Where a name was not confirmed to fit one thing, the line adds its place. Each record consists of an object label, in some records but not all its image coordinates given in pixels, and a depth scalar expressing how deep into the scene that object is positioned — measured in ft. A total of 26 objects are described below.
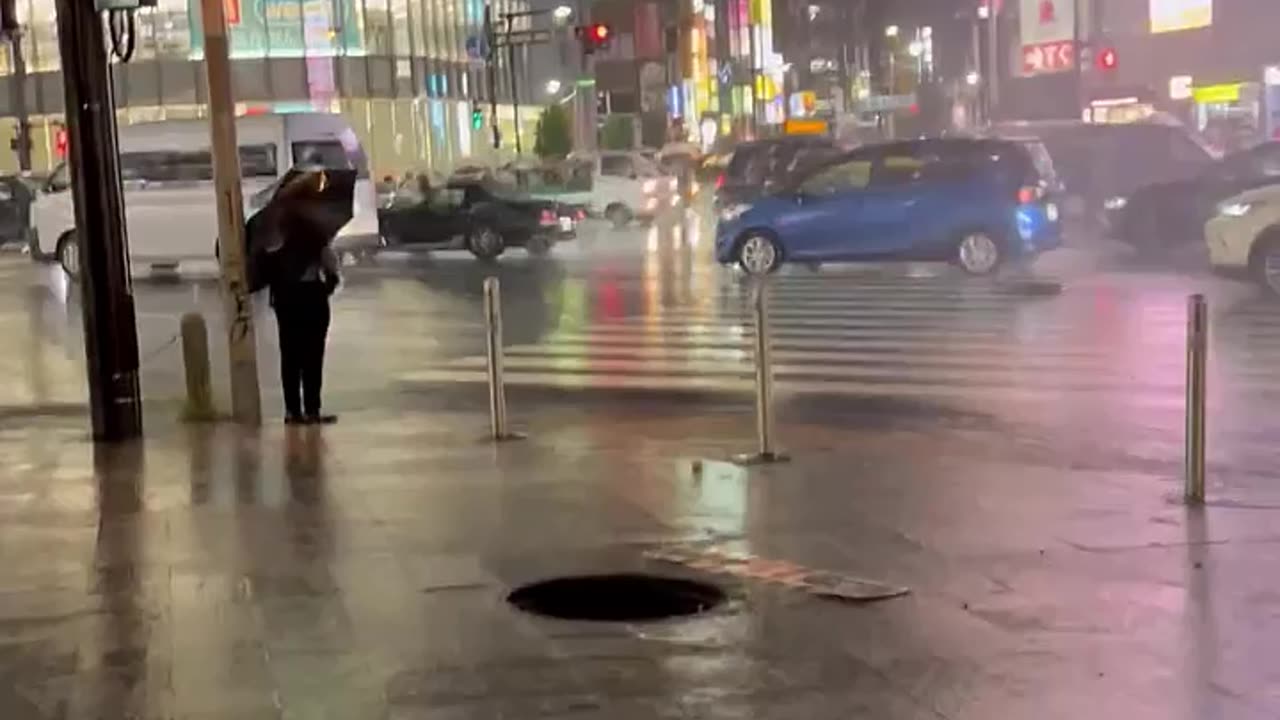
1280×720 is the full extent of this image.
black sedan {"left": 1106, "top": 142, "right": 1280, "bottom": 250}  81.87
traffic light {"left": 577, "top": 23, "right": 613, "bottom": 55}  145.69
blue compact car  78.28
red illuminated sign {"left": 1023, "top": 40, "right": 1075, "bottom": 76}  173.78
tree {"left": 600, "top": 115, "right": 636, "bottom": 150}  293.02
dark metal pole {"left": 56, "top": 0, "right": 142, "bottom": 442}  38.04
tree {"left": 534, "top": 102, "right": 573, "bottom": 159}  218.59
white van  94.27
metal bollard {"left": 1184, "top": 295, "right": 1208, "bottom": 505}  29.45
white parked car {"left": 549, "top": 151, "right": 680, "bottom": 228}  134.51
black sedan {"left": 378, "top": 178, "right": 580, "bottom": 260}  101.60
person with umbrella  39.55
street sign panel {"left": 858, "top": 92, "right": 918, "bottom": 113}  297.12
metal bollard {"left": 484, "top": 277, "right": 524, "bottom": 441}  38.29
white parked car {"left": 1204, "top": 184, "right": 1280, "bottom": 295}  65.51
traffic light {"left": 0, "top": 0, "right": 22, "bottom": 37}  42.22
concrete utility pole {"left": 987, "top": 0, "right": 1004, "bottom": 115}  189.67
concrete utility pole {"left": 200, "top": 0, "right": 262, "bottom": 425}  40.52
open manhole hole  24.08
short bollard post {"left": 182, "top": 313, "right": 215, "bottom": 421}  42.06
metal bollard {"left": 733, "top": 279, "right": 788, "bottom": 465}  34.78
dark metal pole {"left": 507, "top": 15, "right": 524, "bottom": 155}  230.27
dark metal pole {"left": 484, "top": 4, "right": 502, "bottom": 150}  182.09
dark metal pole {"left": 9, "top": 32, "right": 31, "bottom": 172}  155.02
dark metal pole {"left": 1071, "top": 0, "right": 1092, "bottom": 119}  162.20
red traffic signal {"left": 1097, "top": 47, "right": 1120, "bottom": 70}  158.20
